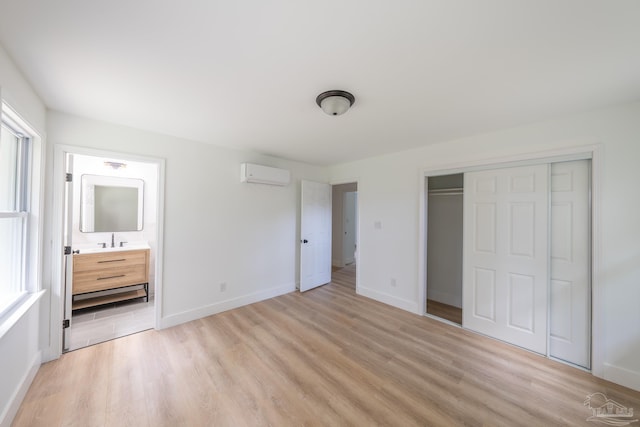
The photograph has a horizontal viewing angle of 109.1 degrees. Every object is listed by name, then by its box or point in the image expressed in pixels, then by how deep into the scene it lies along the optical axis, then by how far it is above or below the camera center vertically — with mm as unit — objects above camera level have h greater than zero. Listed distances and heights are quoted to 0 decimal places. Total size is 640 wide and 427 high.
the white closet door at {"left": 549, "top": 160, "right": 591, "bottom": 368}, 2121 -436
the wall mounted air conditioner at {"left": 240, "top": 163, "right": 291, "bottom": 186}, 3327 +604
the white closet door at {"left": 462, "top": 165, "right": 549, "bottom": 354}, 2326 -414
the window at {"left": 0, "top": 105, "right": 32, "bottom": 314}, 1659 +4
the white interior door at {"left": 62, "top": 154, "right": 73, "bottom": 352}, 2258 -576
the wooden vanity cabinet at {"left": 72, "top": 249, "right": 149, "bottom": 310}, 3111 -933
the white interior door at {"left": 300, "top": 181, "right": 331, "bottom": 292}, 4102 -391
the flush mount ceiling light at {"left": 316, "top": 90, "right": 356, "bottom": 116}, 1764 +903
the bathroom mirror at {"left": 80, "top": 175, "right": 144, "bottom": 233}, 3520 +131
